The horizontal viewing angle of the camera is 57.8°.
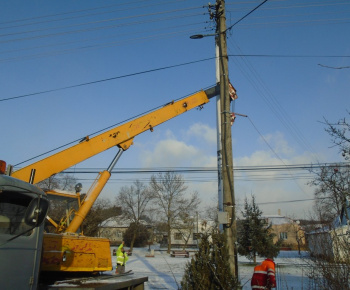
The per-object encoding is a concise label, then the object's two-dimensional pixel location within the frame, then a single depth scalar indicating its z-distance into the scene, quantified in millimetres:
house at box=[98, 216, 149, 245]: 53219
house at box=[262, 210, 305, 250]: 72175
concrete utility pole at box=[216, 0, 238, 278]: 7200
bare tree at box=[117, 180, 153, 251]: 50156
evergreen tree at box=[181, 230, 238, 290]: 5898
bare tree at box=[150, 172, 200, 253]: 46844
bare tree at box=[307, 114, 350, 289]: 5281
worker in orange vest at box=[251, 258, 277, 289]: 7045
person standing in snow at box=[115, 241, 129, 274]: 13992
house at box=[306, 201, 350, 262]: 5626
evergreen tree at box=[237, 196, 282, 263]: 25828
